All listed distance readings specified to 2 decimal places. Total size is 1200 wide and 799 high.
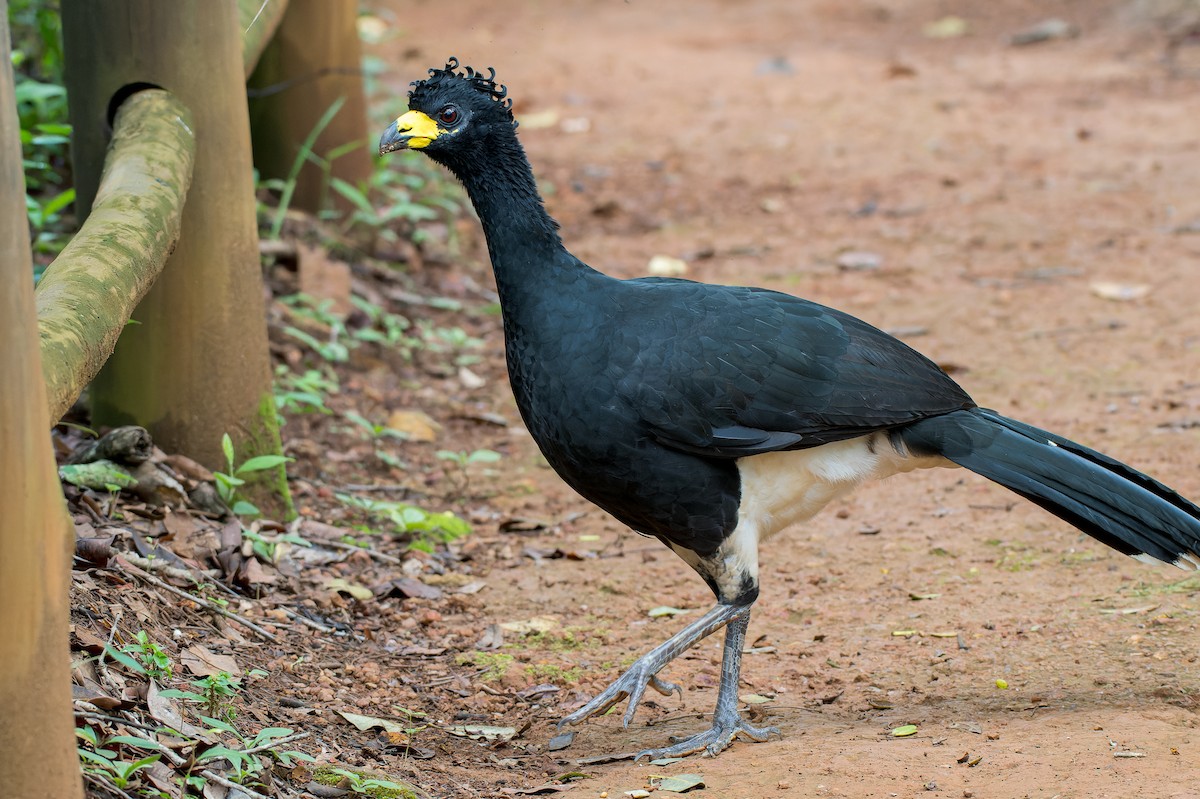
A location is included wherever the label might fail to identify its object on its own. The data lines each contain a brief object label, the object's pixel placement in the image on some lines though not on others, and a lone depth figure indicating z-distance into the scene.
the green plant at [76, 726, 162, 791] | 5.25
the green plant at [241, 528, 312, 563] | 8.89
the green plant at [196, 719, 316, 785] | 5.73
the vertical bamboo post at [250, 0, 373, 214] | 14.40
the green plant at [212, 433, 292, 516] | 8.87
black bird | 7.30
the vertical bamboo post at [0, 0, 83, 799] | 4.34
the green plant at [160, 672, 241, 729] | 6.12
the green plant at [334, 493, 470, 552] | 10.05
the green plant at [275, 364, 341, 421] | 11.25
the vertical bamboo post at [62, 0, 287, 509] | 8.46
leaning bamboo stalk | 5.71
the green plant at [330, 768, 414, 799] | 6.09
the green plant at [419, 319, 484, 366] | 14.18
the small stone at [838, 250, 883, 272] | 15.95
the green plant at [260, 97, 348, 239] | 13.77
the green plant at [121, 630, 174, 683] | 6.40
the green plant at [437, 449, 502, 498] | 11.41
